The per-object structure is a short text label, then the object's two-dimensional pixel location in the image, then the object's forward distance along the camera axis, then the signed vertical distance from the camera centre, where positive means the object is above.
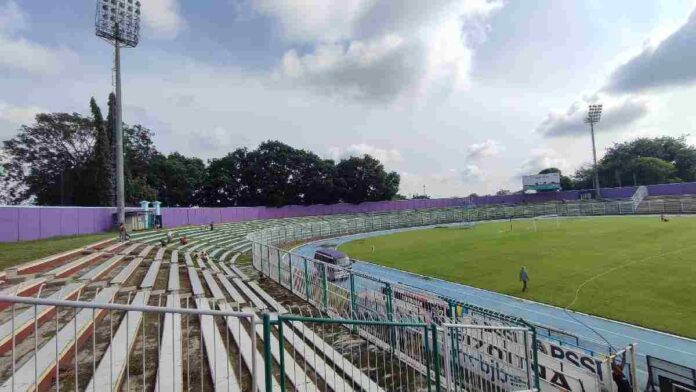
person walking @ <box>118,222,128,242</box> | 16.86 -0.66
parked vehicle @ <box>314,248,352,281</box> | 20.22 -2.88
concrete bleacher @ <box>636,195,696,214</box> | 45.62 -2.22
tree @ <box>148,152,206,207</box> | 45.97 +4.98
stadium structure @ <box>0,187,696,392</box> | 4.29 -2.02
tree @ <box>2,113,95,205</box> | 34.34 +6.41
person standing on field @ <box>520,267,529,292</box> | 16.55 -3.82
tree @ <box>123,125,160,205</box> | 35.43 +7.48
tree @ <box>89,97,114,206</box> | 29.31 +4.72
